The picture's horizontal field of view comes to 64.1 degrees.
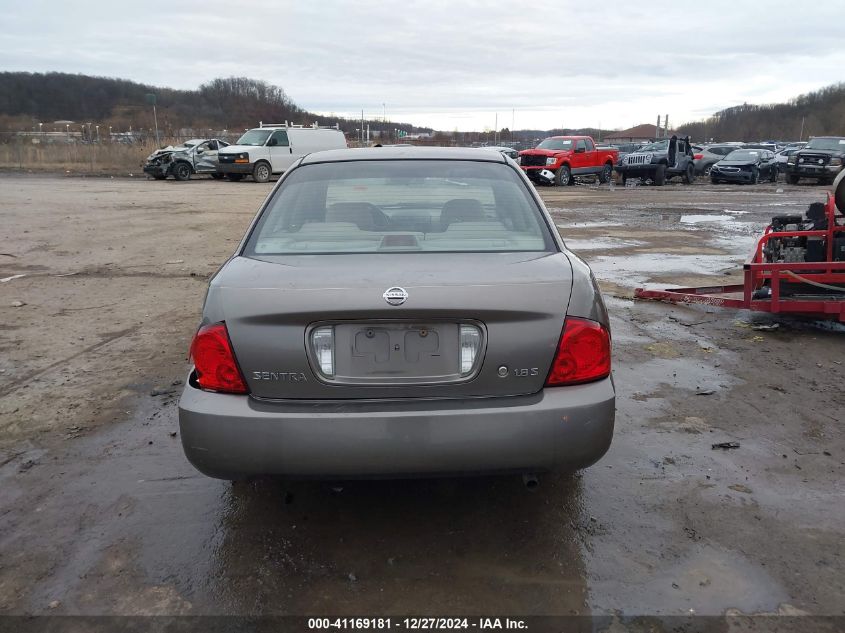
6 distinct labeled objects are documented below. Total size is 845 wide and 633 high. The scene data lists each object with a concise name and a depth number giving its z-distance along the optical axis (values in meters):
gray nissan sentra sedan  2.50
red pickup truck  27.11
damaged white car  28.20
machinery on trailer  5.71
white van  26.72
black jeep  27.79
